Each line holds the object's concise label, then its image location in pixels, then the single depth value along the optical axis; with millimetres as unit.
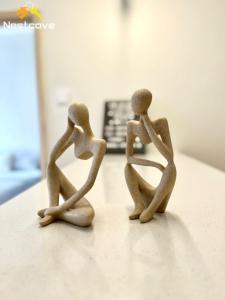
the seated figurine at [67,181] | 618
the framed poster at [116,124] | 1672
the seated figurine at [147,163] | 639
